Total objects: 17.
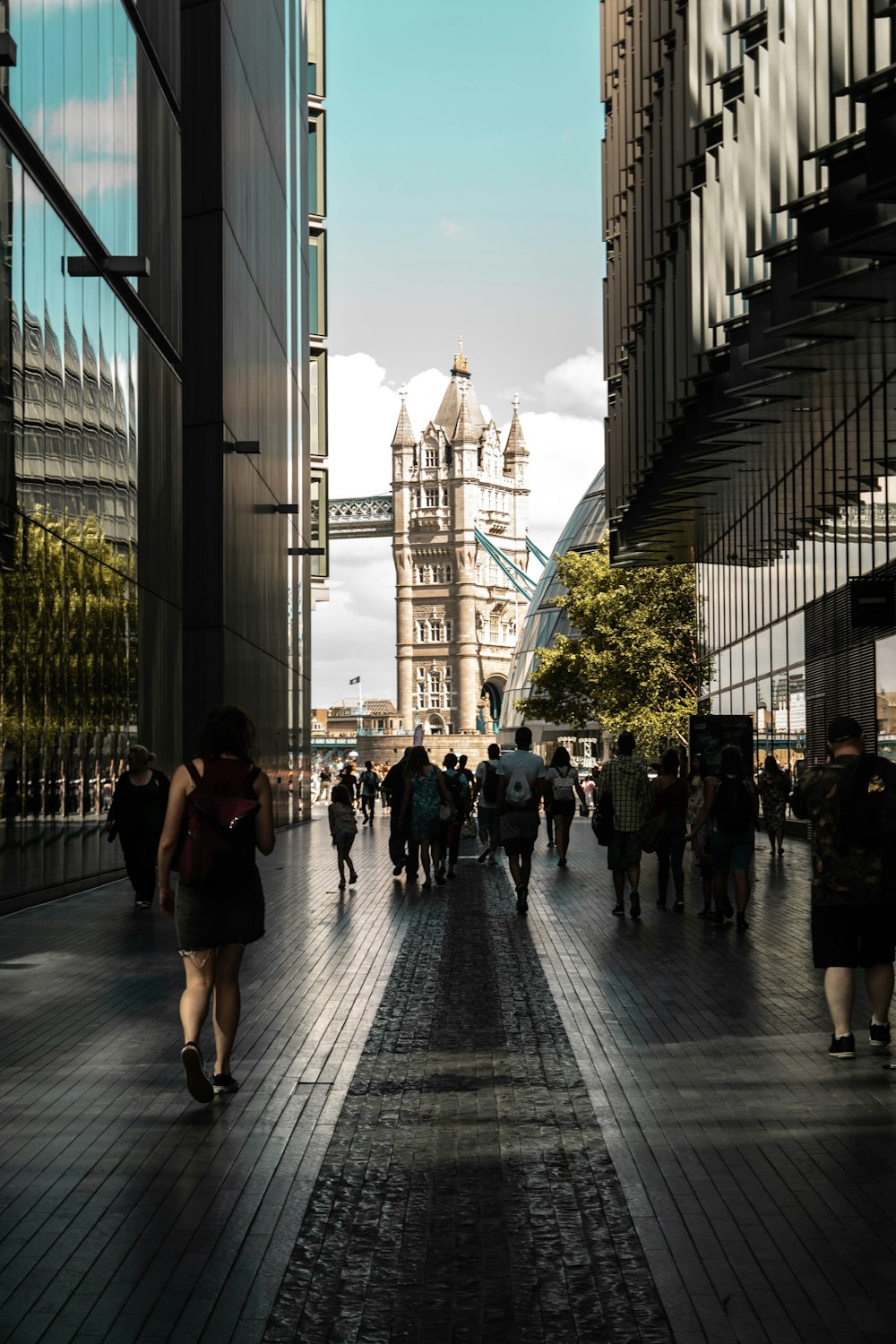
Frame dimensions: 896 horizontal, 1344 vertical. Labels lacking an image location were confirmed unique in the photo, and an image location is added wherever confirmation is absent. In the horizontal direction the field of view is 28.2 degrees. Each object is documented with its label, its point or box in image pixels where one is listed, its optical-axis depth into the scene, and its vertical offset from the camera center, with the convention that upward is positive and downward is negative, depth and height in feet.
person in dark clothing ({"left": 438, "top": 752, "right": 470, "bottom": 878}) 72.25 -2.32
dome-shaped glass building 299.58 +25.94
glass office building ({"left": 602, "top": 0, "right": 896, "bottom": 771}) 43.88 +13.46
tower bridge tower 649.20 +22.48
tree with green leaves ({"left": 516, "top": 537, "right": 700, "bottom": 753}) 145.28 +8.31
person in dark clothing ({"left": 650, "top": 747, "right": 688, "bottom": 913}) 55.67 -1.97
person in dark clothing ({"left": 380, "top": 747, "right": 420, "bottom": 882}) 68.59 -3.27
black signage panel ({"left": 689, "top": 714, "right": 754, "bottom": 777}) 86.17 +1.06
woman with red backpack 24.77 -1.49
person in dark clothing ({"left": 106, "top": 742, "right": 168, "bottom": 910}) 57.47 -1.97
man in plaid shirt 54.03 -1.67
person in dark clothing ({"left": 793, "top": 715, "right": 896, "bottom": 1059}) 27.53 -2.04
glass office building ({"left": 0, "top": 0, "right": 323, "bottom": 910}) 57.88 +15.76
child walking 67.31 -2.59
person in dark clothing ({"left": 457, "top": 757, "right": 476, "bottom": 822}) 92.99 -1.08
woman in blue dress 67.51 -1.64
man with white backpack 56.65 -1.50
